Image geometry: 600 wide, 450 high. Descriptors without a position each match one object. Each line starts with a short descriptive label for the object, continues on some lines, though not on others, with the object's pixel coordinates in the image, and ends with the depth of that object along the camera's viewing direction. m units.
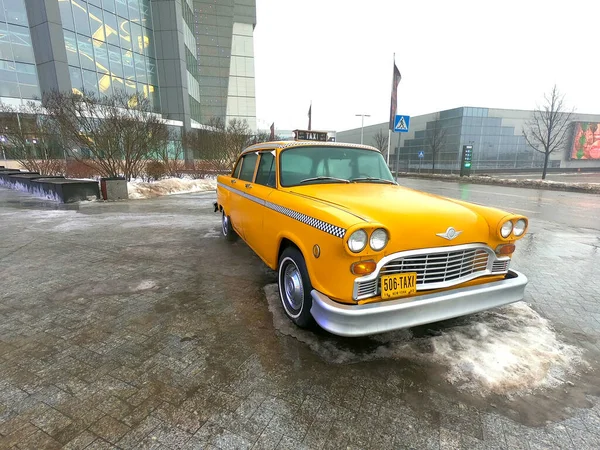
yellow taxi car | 2.38
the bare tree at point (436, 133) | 42.23
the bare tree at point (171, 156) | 17.28
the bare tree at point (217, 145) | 21.78
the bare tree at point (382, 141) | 49.38
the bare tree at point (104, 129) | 12.96
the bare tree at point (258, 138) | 24.80
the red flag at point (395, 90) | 10.58
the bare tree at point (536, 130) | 47.00
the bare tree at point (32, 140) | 14.76
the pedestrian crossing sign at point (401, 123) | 9.70
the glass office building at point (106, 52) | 22.53
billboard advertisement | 49.56
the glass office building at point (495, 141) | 47.47
